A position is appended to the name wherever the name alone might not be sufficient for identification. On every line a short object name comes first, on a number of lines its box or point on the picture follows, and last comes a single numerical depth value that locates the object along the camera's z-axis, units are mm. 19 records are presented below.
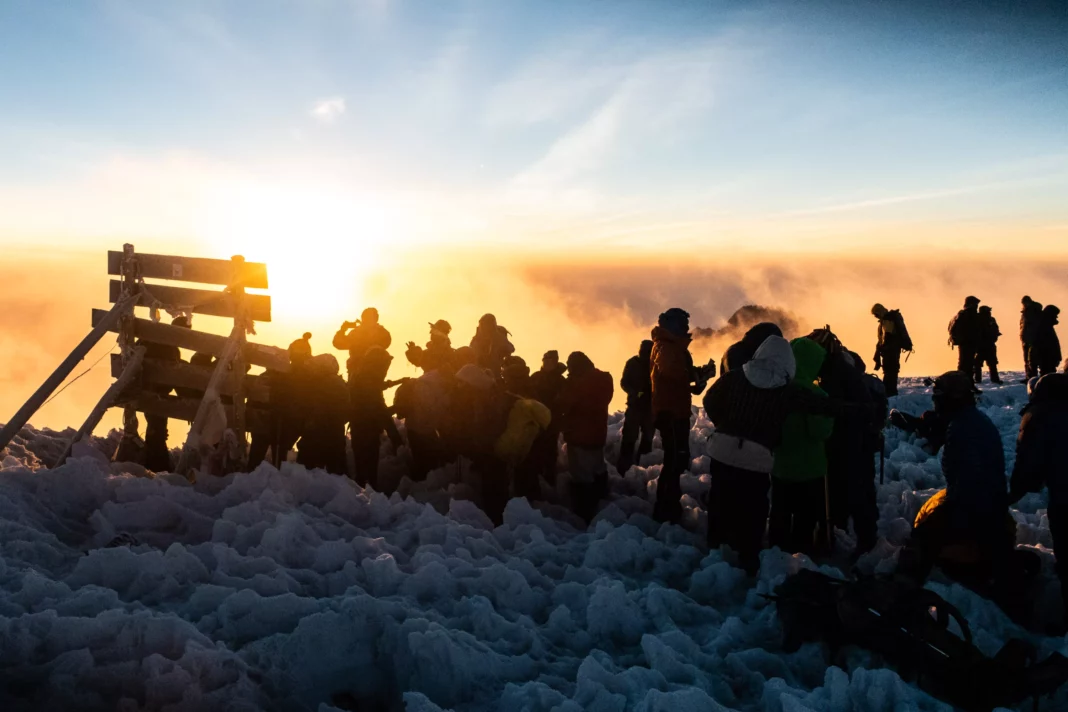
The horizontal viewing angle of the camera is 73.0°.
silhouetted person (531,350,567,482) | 8656
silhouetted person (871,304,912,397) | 15109
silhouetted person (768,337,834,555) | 6480
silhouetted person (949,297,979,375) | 16062
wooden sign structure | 8852
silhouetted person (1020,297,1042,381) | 16531
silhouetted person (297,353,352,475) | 8680
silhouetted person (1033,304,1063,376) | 16375
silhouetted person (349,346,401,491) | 8742
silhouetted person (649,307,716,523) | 7926
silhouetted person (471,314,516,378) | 9781
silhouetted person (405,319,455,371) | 9445
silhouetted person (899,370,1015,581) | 5738
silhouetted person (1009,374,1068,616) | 5562
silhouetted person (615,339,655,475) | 8898
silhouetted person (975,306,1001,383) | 16391
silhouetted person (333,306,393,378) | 9078
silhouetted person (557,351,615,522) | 8305
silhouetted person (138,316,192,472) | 9586
